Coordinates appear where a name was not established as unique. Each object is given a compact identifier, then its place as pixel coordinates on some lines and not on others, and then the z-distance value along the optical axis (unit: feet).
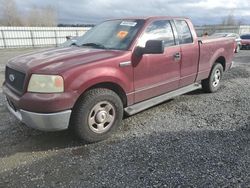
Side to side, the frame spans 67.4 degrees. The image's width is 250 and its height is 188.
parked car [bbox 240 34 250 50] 55.25
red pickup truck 7.98
